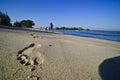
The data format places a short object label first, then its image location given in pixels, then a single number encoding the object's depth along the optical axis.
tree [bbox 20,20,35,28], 37.47
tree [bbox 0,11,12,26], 28.34
